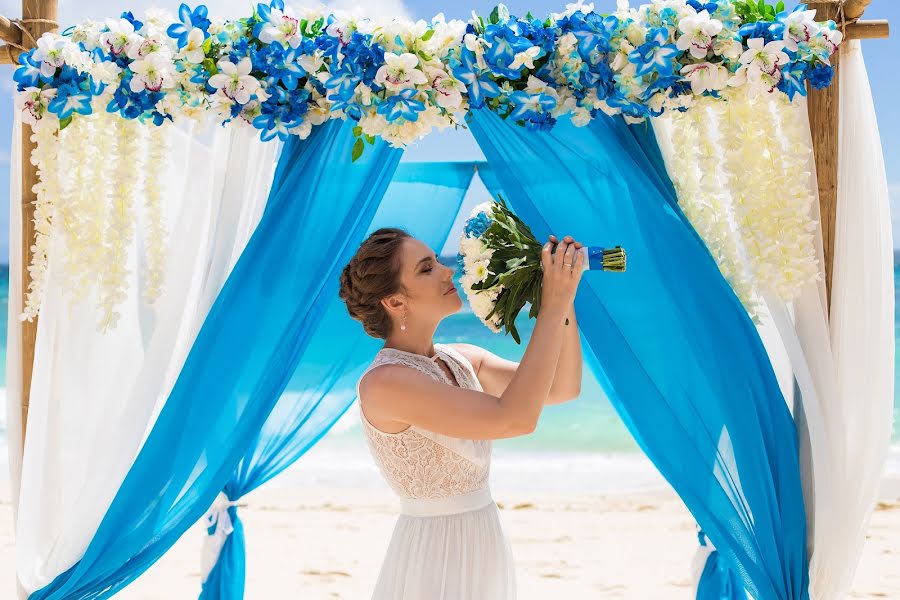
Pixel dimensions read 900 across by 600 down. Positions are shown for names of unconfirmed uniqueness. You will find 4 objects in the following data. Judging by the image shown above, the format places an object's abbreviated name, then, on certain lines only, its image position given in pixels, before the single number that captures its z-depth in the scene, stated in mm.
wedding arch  2387
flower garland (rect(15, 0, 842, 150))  2320
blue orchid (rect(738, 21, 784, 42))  2303
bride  2500
